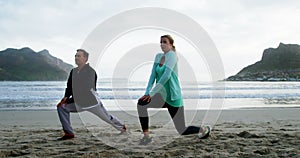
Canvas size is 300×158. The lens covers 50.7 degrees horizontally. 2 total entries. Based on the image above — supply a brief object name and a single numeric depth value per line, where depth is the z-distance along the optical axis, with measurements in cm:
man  552
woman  482
